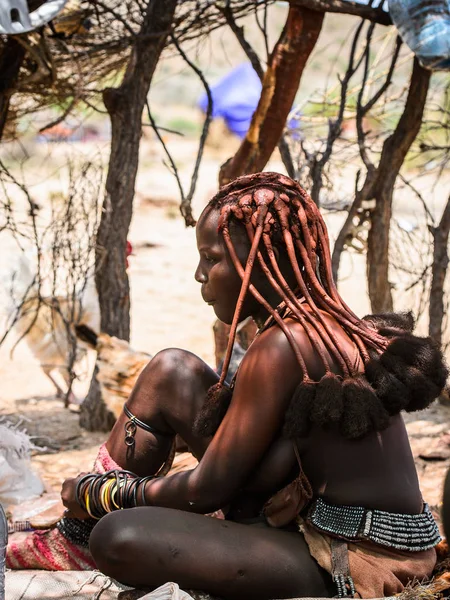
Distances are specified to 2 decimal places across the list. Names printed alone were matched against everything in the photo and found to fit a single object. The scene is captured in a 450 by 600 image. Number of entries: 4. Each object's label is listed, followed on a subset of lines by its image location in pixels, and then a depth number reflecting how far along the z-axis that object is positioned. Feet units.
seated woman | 6.87
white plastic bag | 11.38
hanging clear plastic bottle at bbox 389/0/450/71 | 12.04
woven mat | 8.23
